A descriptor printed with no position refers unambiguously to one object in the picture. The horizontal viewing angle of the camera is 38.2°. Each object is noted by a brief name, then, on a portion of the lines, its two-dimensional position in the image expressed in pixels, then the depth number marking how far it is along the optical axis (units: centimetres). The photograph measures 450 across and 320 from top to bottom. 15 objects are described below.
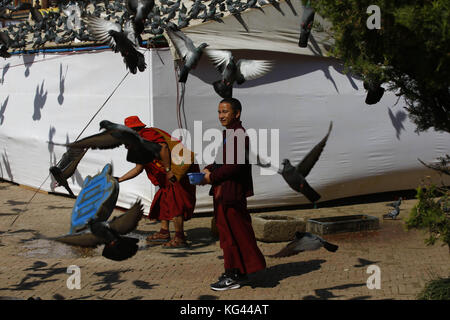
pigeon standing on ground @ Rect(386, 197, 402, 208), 942
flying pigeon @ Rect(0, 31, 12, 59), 1106
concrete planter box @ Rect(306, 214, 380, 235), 844
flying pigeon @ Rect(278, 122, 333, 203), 589
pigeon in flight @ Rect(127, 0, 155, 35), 767
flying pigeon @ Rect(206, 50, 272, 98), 880
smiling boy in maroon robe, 605
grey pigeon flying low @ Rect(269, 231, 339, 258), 635
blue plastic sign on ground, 548
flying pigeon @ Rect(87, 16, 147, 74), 832
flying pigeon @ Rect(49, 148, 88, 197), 649
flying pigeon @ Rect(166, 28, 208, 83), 872
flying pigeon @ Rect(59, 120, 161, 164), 526
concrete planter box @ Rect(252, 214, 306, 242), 806
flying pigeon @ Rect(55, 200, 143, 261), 532
